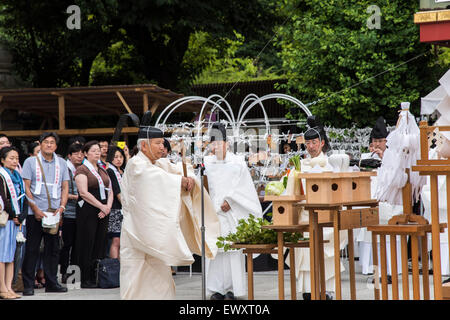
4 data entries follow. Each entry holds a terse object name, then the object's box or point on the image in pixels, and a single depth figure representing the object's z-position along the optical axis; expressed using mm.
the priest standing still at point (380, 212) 10820
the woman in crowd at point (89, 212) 11000
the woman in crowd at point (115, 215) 11742
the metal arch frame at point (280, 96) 12169
